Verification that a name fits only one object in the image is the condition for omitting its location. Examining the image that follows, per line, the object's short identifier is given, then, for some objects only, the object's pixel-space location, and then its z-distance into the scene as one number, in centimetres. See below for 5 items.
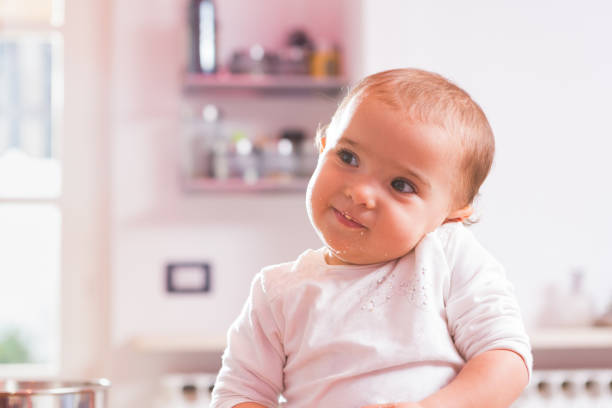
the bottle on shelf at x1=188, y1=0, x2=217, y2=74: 253
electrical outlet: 262
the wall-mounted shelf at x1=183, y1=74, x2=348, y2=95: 253
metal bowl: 89
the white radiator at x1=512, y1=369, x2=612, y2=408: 261
